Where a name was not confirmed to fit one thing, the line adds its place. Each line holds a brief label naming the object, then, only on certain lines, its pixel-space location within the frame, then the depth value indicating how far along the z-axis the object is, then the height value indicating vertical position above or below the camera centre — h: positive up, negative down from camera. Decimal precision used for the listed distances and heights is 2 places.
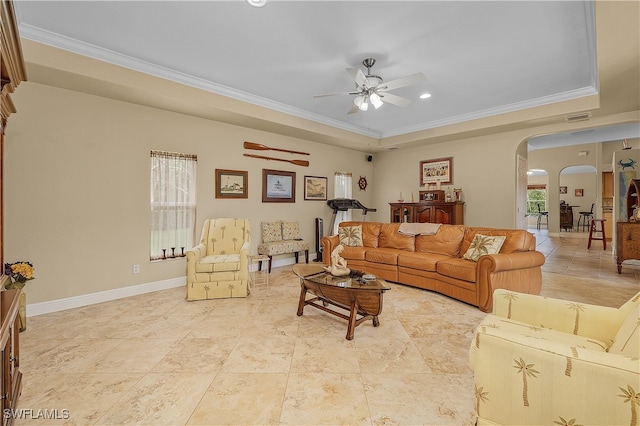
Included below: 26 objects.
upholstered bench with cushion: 5.06 -0.49
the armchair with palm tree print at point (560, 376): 1.03 -0.66
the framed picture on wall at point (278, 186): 5.41 +0.55
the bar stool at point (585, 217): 10.77 -0.06
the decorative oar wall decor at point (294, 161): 5.25 +1.08
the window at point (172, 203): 4.10 +0.16
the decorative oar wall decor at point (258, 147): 5.09 +1.25
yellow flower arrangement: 2.71 -0.58
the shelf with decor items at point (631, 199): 5.62 +0.35
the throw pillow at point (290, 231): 5.54 -0.33
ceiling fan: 2.96 +1.45
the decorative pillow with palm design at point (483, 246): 3.53 -0.40
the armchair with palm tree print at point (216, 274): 3.59 -0.78
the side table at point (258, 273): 4.45 -1.04
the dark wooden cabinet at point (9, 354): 1.36 -0.77
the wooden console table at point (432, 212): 5.75 +0.06
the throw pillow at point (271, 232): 5.29 -0.33
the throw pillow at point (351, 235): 4.90 -0.36
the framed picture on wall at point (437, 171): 6.18 +0.99
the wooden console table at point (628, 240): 4.55 -0.41
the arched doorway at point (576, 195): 11.17 +0.84
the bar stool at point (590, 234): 7.00 -0.48
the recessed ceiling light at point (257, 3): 2.32 +1.76
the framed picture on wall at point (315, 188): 6.09 +0.58
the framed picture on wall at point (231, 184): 4.77 +0.53
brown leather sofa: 3.23 -0.61
